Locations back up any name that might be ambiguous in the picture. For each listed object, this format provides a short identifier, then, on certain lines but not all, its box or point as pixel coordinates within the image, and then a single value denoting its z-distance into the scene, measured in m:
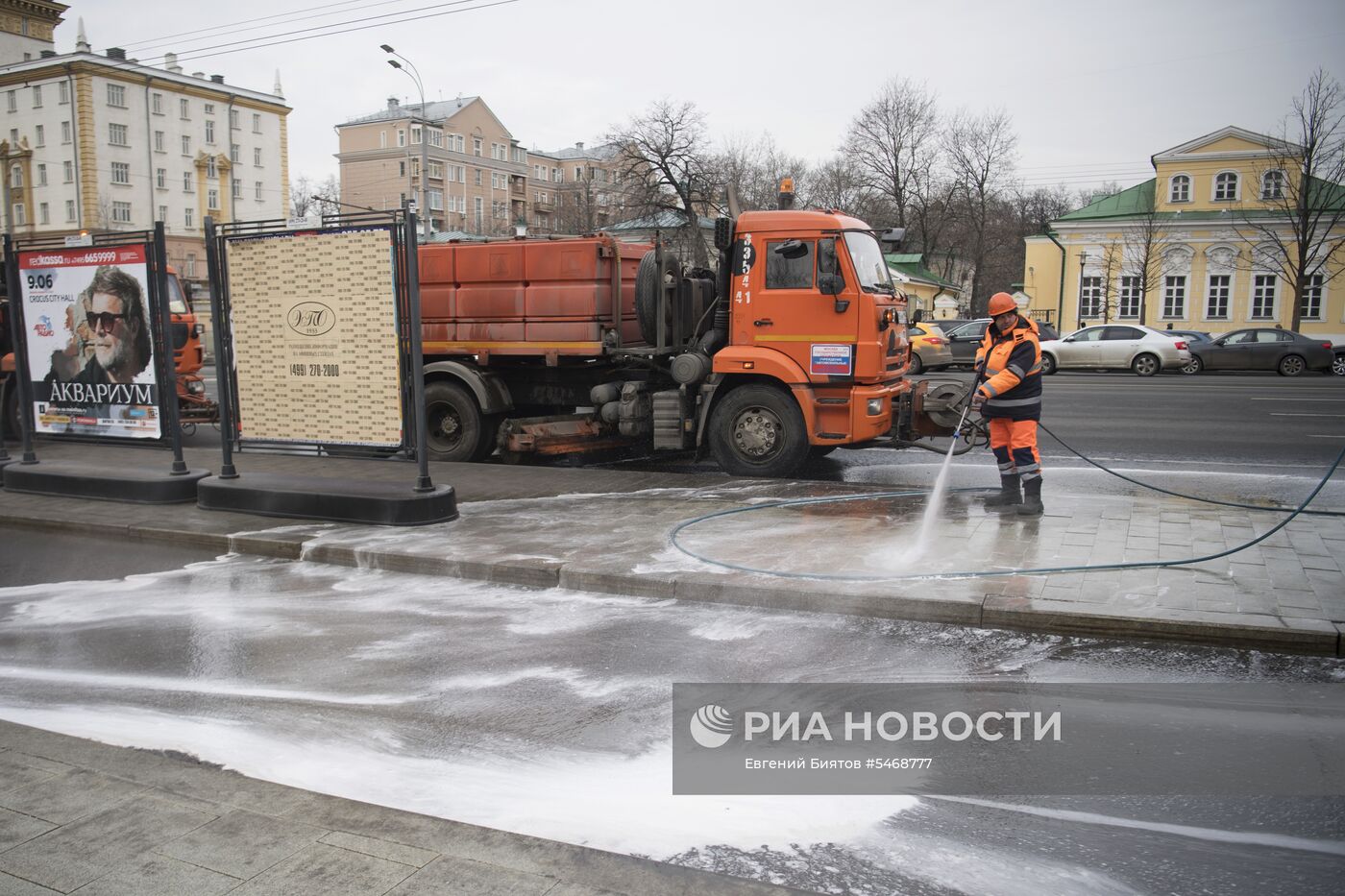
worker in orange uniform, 8.38
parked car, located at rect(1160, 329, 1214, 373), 31.89
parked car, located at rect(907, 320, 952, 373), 26.48
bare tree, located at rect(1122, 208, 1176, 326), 48.97
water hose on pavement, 6.60
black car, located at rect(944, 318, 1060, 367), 33.78
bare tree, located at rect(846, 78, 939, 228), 66.31
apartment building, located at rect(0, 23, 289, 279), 65.25
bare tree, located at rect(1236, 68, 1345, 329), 40.28
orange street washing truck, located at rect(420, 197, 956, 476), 10.57
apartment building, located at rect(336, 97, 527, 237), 89.81
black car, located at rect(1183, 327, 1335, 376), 30.44
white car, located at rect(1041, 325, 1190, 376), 30.44
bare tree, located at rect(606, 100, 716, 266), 51.28
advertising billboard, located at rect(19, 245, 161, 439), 9.86
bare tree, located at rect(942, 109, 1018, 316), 67.56
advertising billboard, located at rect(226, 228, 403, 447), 8.89
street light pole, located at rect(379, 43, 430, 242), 29.81
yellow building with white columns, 47.78
